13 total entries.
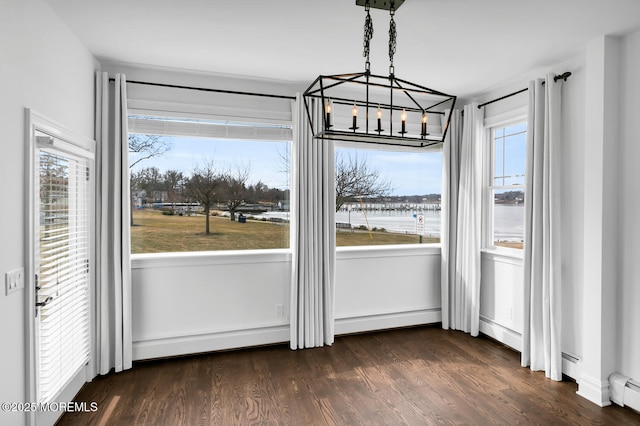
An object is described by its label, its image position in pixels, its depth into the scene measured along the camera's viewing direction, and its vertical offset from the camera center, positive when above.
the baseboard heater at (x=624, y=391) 2.75 -1.30
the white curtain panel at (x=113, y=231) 3.26 -0.19
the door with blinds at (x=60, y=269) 2.28 -0.40
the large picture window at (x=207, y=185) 3.69 +0.25
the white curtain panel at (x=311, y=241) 3.88 -0.32
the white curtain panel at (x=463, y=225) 4.21 -0.16
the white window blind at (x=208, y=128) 3.60 +0.80
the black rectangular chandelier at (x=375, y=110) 4.01 +1.12
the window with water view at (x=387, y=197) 4.42 +0.16
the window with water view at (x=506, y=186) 3.94 +0.26
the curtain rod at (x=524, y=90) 3.24 +1.14
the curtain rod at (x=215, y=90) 3.52 +1.15
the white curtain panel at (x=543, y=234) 3.27 -0.21
